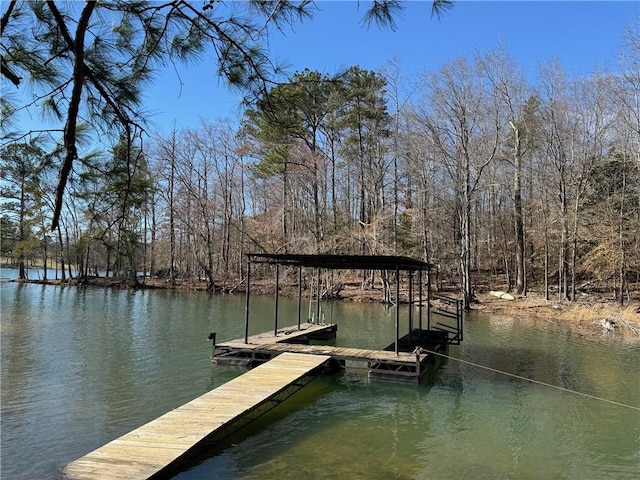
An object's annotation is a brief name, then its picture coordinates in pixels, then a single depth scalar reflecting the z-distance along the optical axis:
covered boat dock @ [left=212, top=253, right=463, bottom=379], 9.82
